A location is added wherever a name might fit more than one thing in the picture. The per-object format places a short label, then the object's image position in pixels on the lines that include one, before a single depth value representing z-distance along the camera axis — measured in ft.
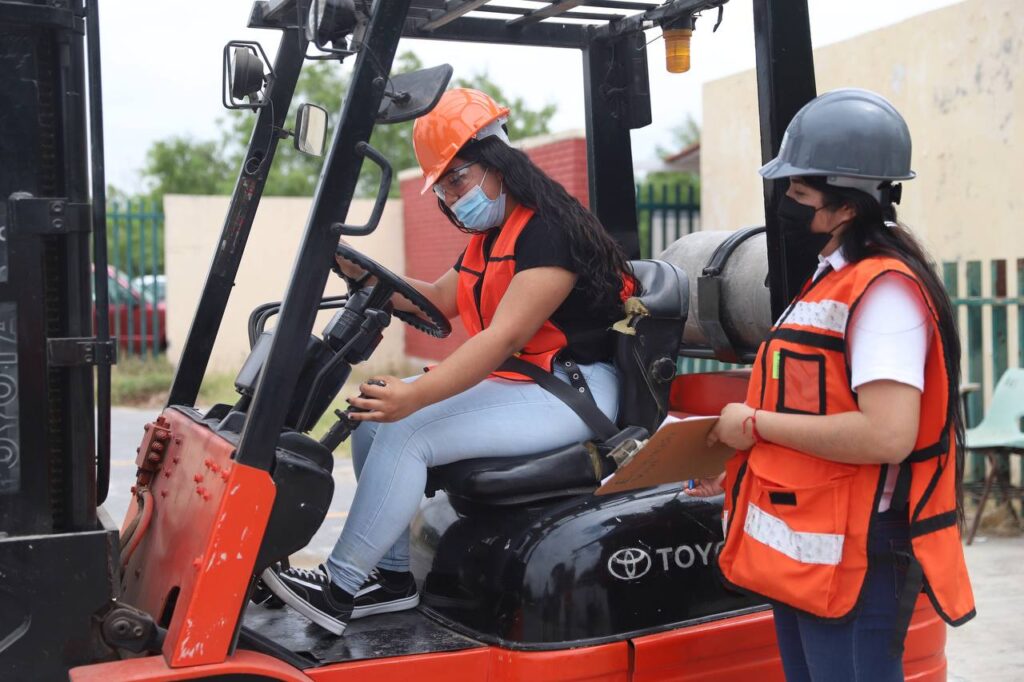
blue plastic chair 23.21
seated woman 9.57
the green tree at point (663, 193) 36.14
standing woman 7.48
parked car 50.93
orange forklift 7.86
